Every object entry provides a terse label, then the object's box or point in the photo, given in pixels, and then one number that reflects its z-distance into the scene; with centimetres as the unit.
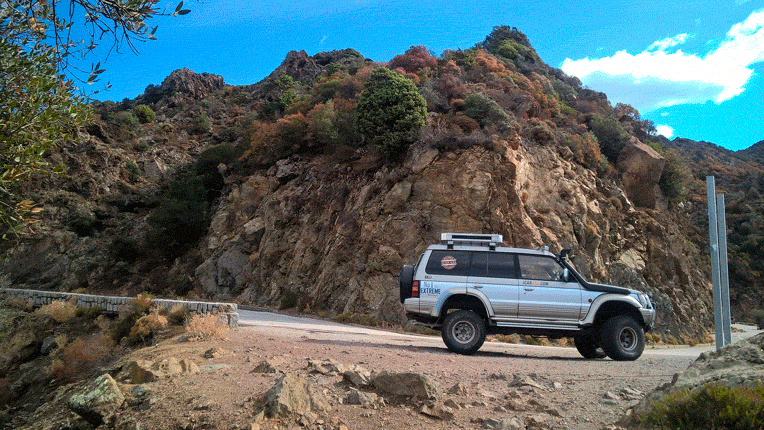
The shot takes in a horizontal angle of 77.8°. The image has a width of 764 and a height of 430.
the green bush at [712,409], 344
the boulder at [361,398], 543
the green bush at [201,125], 5319
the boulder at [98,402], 633
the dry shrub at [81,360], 1216
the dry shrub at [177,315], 1270
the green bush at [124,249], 3500
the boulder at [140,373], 723
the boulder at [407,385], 554
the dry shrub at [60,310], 1711
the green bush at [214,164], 3884
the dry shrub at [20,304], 1938
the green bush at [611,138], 3142
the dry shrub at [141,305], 1434
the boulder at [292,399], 505
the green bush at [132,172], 4276
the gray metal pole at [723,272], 1089
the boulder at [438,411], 511
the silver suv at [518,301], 970
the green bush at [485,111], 2483
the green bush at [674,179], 3094
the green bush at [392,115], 2414
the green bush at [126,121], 4945
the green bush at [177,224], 3438
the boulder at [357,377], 597
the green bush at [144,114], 5421
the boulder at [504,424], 470
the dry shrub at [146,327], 1229
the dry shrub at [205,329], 1008
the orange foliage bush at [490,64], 3531
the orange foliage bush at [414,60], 3631
